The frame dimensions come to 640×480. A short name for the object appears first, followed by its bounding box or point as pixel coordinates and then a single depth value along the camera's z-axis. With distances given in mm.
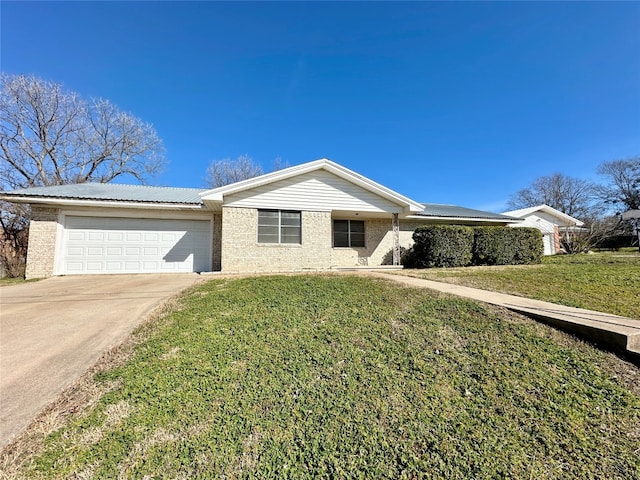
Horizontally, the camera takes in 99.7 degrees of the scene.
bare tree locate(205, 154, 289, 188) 28953
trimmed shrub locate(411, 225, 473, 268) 11133
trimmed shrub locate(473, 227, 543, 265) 11648
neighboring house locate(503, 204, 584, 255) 20891
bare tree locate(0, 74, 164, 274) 18500
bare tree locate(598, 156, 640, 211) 35750
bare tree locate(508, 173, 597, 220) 37188
